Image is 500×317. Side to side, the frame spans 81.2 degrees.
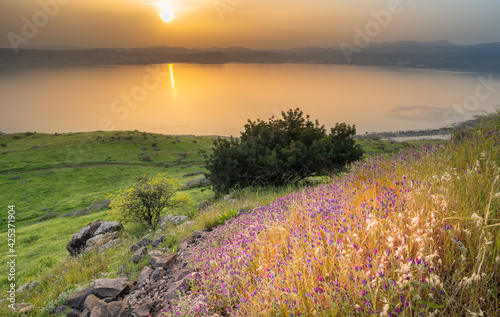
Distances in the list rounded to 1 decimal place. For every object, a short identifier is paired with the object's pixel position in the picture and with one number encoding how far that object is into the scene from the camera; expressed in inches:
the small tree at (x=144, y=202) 673.0
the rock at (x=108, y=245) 547.7
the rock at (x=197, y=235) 335.1
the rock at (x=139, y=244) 423.9
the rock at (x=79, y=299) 273.3
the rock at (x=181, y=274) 228.1
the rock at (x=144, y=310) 200.3
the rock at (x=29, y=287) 478.6
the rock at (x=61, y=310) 286.7
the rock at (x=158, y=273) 257.6
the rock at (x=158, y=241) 404.3
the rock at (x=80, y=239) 666.2
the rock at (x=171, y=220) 578.9
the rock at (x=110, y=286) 257.1
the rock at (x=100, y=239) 616.3
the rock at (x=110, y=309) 206.8
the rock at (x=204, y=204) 698.7
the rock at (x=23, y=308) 331.6
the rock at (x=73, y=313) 259.2
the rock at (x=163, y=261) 272.7
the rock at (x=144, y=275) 262.7
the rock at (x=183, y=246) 308.4
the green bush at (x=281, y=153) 679.7
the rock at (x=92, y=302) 237.6
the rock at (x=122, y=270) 324.1
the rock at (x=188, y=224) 435.7
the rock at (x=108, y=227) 679.1
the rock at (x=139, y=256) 347.3
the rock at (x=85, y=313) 233.7
